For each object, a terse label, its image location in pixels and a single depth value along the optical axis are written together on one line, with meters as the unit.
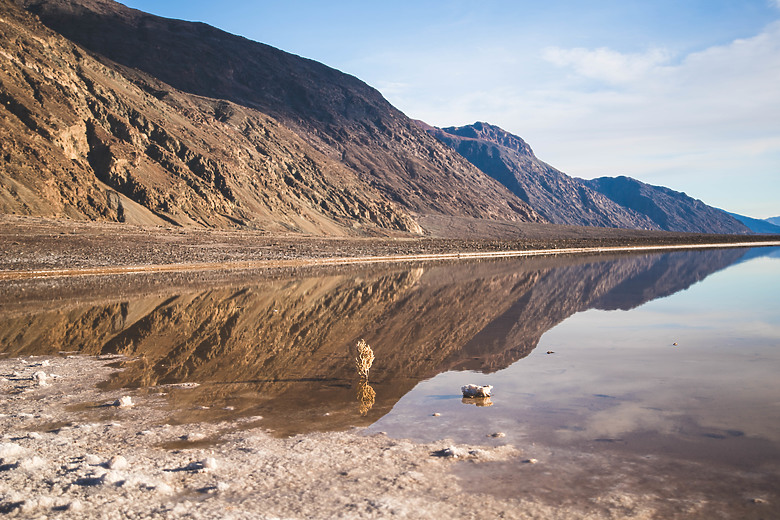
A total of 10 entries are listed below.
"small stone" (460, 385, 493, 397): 8.52
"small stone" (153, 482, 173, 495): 5.20
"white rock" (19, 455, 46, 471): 5.67
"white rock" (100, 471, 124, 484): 5.38
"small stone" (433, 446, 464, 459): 6.11
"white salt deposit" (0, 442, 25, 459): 5.98
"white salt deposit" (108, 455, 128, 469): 5.68
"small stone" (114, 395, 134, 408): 8.05
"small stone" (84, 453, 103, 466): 5.83
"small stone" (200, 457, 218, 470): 5.69
